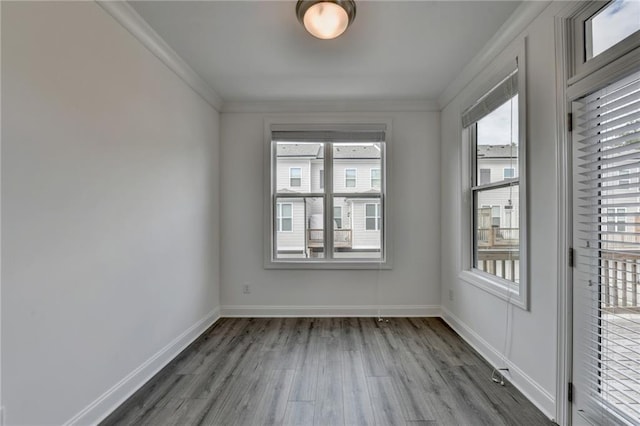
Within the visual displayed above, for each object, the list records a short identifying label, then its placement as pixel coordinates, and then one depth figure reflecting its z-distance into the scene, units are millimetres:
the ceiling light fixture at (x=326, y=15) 1843
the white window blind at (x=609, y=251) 1375
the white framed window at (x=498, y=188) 2125
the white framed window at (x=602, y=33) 1405
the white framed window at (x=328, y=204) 3756
